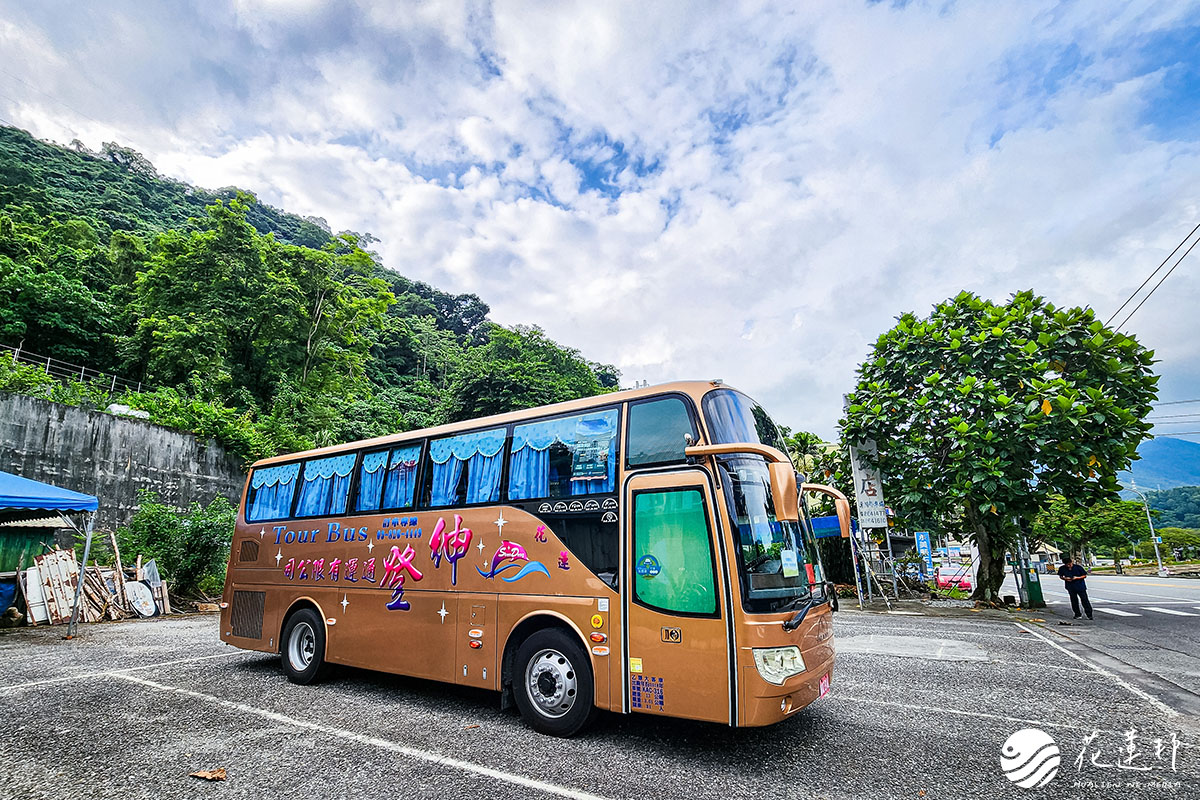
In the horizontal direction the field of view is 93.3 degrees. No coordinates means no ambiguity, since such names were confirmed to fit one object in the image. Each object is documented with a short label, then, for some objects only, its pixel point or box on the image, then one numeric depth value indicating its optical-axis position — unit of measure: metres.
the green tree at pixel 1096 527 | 41.81
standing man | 12.99
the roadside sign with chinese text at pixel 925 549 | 25.43
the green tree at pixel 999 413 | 12.63
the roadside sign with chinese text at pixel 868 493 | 14.78
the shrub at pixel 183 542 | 15.84
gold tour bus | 4.49
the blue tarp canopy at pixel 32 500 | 10.16
